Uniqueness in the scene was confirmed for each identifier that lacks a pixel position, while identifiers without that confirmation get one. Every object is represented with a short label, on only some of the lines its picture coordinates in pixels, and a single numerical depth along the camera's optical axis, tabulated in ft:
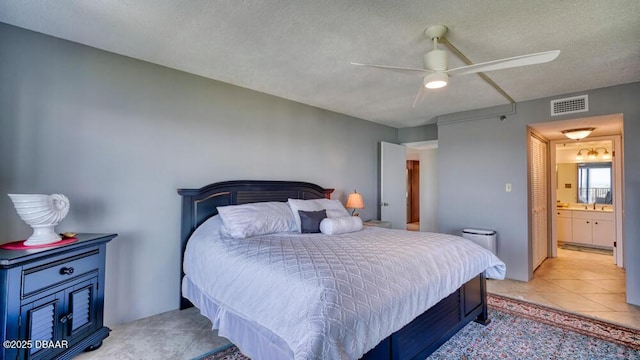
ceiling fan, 6.60
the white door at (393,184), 16.94
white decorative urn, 5.93
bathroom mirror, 18.95
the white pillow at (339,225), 9.26
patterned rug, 7.00
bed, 4.47
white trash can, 12.48
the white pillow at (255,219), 8.60
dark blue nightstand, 5.32
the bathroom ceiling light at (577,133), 12.83
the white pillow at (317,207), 10.34
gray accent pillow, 9.64
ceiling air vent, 11.11
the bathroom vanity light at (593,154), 18.90
